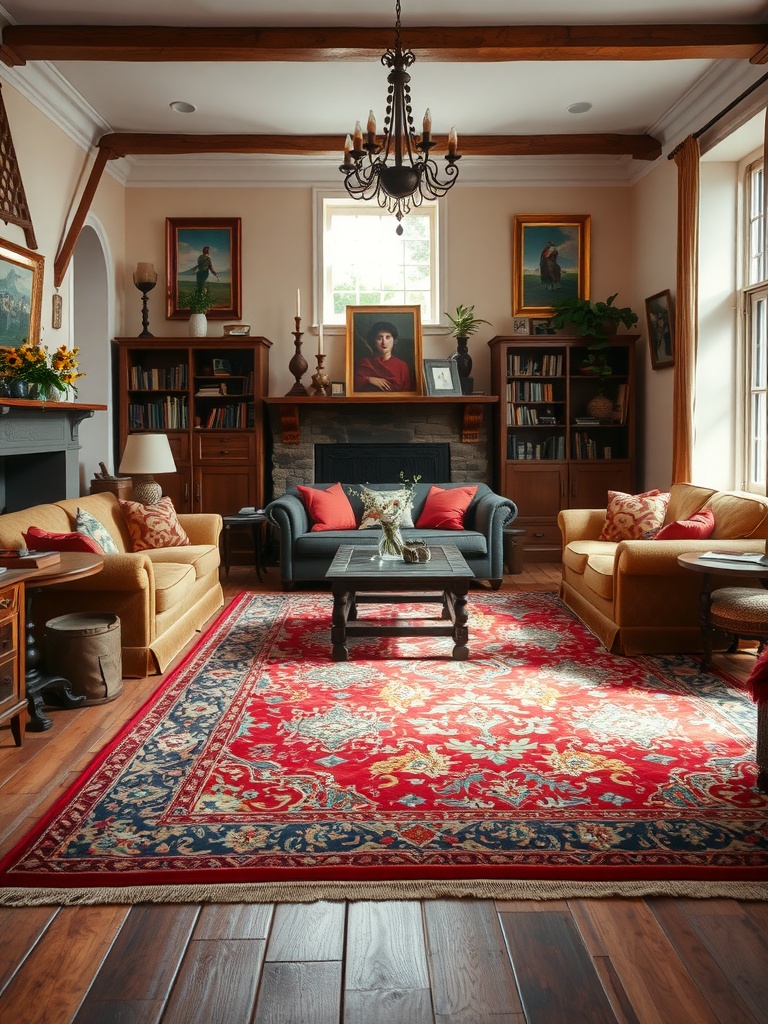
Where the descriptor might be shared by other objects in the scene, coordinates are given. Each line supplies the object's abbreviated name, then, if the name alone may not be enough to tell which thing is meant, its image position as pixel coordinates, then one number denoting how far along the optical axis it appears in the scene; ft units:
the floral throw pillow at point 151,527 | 19.21
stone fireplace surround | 26.43
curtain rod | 18.12
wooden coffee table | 15.39
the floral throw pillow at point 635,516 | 19.63
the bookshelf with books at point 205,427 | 25.93
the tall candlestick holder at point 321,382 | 25.75
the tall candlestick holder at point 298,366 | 25.95
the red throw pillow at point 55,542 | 14.16
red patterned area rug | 7.92
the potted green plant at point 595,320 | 25.63
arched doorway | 25.38
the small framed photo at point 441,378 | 25.96
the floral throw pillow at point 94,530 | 16.39
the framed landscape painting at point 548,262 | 26.89
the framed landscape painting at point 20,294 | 18.06
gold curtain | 21.04
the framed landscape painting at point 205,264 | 26.81
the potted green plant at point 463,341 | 26.30
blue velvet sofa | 21.91
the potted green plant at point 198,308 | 26.07
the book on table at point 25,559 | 11.79
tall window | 20.49
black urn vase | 26.32
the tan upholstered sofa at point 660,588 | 15.23
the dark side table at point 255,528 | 23.65
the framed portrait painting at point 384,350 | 26.23
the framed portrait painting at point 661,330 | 23.31
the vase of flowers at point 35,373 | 17.19
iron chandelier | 13.99
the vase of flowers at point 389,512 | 17.26
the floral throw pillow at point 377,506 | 22.85
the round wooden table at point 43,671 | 11.69
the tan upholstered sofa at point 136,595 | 14.03
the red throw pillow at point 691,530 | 16.40
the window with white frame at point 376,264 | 27.50
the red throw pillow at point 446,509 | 23.21
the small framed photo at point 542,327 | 26.61
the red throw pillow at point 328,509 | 23.09
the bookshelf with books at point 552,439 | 26.08
